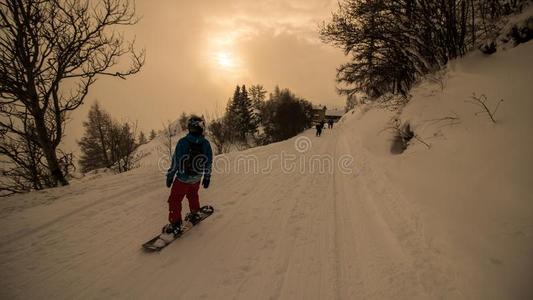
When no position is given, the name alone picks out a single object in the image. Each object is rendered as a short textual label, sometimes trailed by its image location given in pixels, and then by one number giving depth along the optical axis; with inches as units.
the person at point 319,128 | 1178.6
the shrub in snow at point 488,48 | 275.4
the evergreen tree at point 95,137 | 1083.3
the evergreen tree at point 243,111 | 2198.6
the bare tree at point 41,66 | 250.1
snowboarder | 167.5
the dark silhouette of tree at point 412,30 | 326.6
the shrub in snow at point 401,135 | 313.2
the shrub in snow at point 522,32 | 240.5
